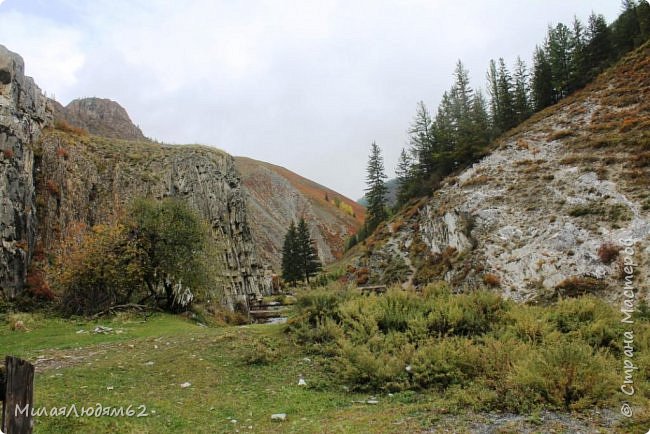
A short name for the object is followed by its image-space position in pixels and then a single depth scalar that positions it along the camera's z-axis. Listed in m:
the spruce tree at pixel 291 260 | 71.62
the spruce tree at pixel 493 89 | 62.43
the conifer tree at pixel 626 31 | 49.81
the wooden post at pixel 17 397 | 4.48
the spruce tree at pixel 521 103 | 51.44
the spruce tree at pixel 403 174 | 69.50
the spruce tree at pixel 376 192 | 72.56
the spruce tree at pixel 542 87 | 53.28
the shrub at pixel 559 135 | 37.94
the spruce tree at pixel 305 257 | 72.06
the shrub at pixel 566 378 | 7.11
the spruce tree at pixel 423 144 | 57.83
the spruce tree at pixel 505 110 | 51.69
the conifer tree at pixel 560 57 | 52.88
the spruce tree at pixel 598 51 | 50.28
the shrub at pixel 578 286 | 21.03
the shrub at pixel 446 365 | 9.02
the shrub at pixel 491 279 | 26.19
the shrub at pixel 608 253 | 22.17
